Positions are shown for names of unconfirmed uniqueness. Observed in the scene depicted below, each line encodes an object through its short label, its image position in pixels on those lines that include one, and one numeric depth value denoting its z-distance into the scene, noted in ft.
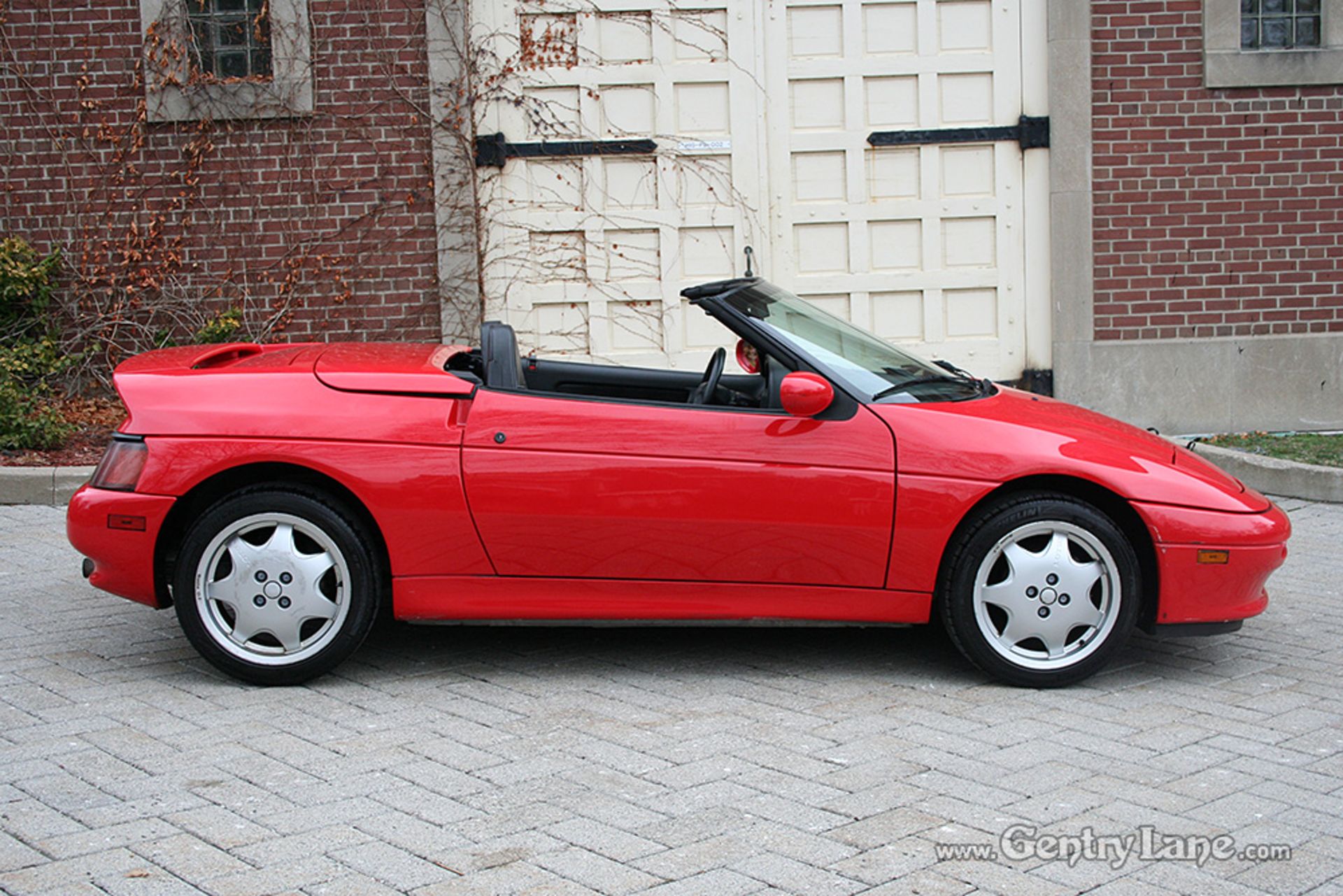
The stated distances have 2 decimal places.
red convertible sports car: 15.08
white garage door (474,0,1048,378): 31.86
